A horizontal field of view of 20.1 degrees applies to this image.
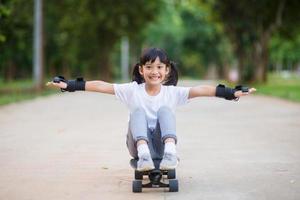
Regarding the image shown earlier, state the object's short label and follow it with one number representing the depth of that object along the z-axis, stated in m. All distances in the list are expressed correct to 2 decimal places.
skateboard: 7.23
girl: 7.21
